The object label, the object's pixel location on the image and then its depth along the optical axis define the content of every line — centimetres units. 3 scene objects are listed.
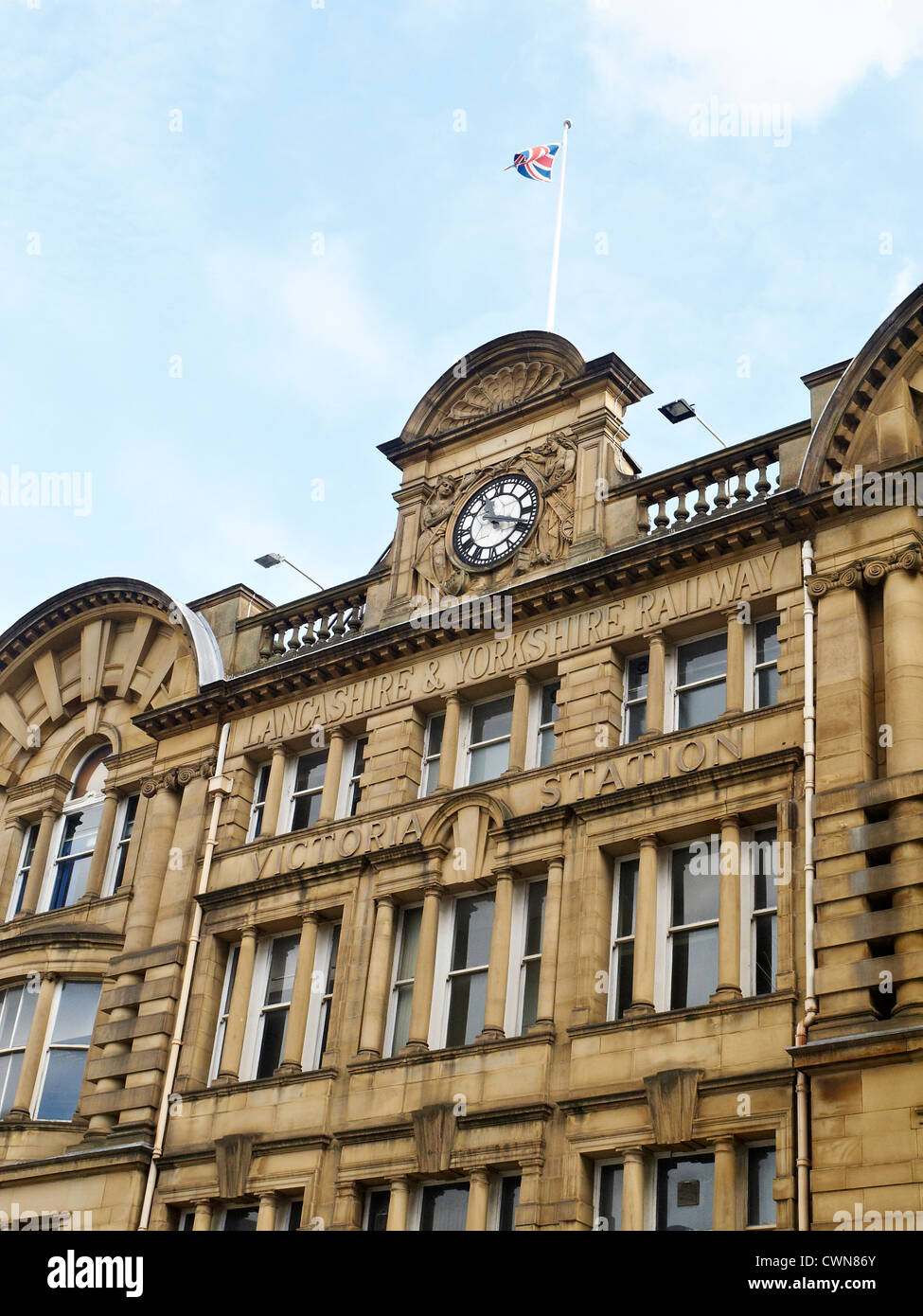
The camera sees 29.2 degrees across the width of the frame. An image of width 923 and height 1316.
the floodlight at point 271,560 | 3425
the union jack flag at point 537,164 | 3269
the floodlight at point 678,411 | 2861
